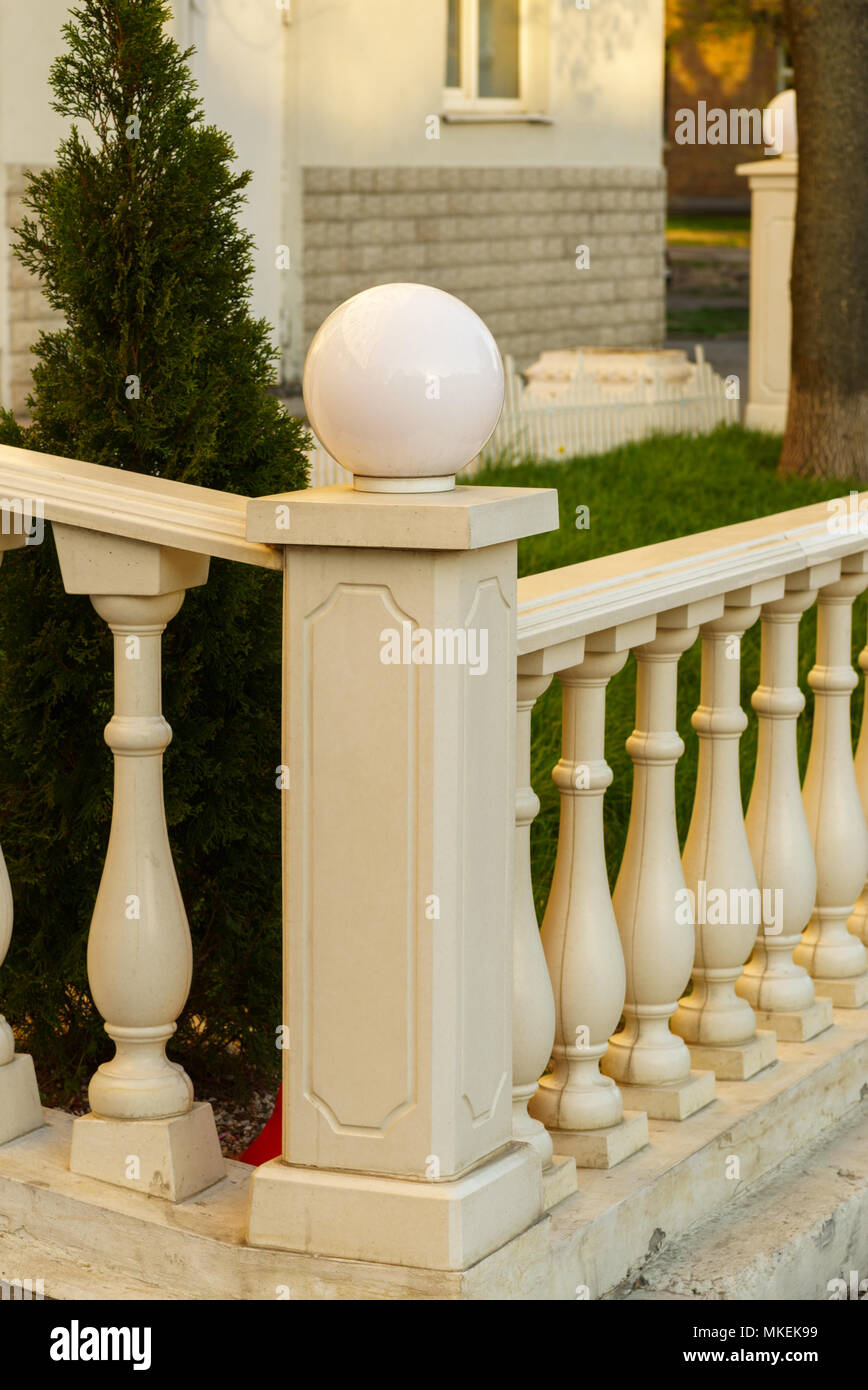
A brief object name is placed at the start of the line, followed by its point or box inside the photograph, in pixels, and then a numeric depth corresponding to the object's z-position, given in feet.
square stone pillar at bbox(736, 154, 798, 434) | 38.06
